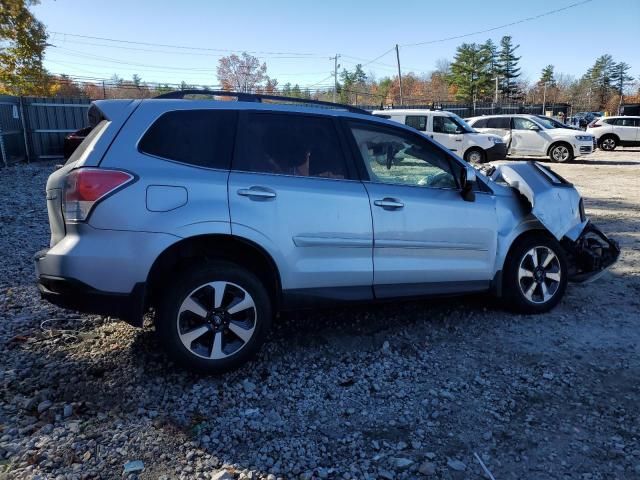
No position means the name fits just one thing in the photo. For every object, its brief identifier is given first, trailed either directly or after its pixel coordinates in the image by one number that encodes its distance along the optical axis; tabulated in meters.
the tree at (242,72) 75.12
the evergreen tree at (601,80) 98.38
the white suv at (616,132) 25.25
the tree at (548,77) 106.12
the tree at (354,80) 103.24
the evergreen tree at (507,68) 93.12
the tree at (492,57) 91.31
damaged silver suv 3.31
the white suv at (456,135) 16.98
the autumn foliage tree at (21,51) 30.14
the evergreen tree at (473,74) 90.25
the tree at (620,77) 99.50
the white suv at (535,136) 19.69
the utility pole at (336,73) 79.78
